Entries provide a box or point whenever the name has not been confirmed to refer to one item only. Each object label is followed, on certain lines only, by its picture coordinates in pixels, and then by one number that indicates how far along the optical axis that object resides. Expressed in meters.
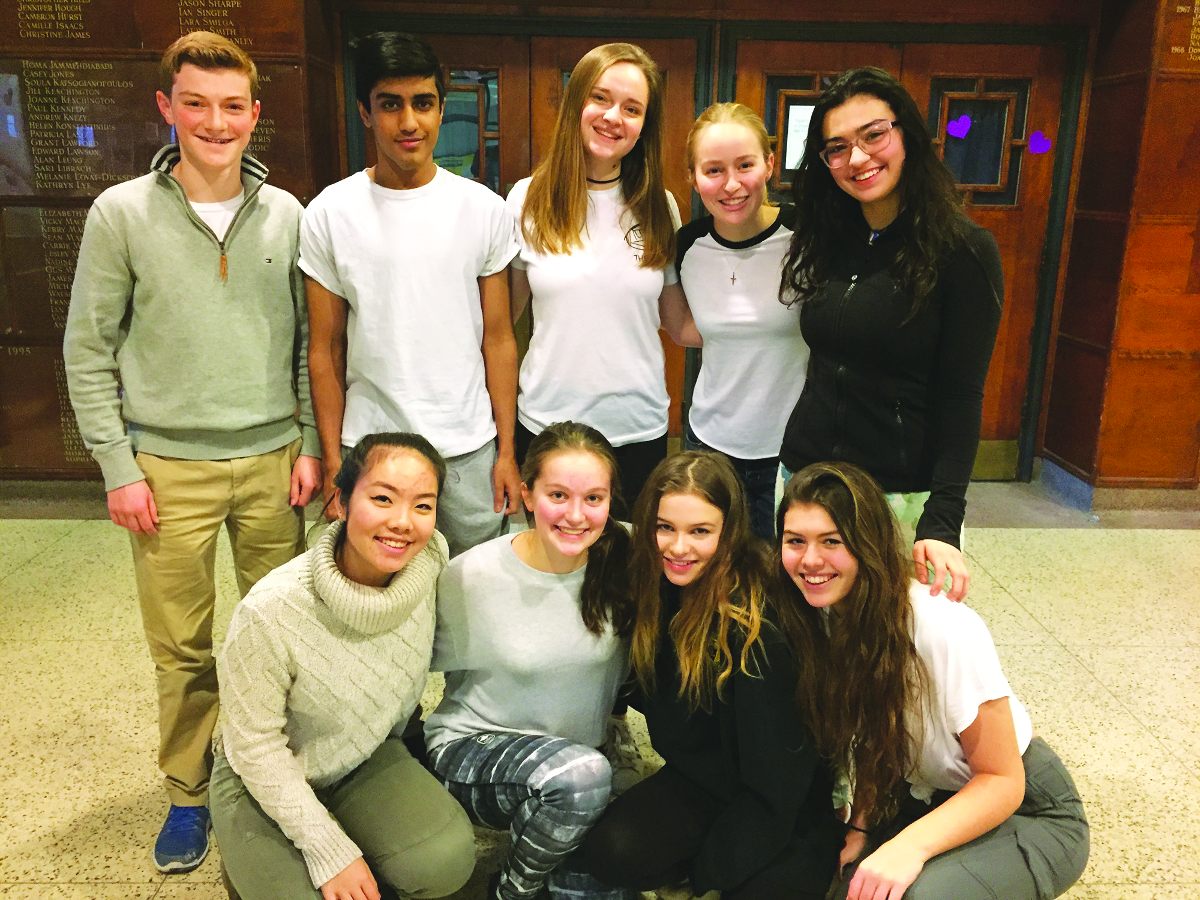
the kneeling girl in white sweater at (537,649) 1.79
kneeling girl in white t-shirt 1.60
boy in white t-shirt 1.90
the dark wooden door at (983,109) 4.16
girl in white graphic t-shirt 2.01
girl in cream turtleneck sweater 1.64
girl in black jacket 1.73
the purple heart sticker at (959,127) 4.26
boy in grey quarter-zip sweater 1.89
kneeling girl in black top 1.71
